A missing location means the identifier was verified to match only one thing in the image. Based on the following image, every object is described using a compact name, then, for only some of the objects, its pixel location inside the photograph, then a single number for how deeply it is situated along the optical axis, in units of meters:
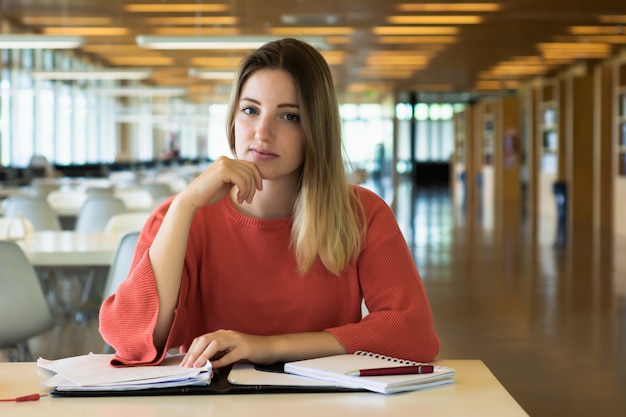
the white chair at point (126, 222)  4.97
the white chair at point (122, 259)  3.67
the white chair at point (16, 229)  4.41
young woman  1.78
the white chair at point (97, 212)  6.17
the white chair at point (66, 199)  7.74
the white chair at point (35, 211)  6.38
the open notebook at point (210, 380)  1.50
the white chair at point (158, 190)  8.74
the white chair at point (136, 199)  7.53
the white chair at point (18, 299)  3.71
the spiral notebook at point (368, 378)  1.50
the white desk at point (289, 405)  1.39
